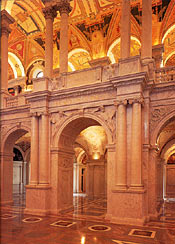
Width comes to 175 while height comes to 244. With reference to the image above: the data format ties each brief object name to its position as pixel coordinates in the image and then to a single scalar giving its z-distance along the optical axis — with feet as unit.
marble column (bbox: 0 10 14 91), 49.77
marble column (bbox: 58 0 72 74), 43.55
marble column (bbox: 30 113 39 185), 41.06
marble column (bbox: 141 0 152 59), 37.01
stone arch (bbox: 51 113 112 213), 40.32
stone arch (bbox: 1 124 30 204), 49.24
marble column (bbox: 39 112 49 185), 40.50
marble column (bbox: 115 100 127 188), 34.01
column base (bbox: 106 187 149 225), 32.19
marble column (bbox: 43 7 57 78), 44.21
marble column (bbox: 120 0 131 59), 37.28
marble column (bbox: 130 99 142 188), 33.27
